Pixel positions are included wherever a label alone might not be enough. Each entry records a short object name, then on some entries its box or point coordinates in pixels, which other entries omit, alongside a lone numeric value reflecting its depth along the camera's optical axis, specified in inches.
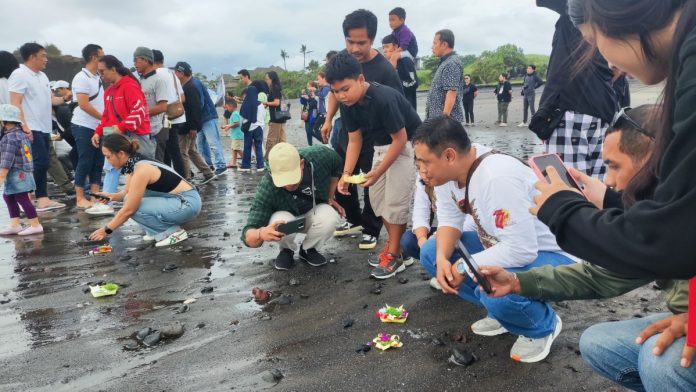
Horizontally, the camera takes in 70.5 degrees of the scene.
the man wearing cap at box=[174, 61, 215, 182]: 355.6
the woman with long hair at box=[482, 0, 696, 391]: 50.1
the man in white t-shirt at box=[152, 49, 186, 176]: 316.7
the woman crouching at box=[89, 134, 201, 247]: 207.5
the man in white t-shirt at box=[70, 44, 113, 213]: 282.6
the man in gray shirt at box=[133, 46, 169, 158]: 296.2
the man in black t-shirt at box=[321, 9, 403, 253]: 191.6
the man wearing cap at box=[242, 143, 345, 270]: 165.3
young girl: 235.5
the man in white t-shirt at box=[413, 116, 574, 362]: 106.2
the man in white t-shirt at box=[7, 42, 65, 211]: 265.6
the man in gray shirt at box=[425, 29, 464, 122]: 222.8
